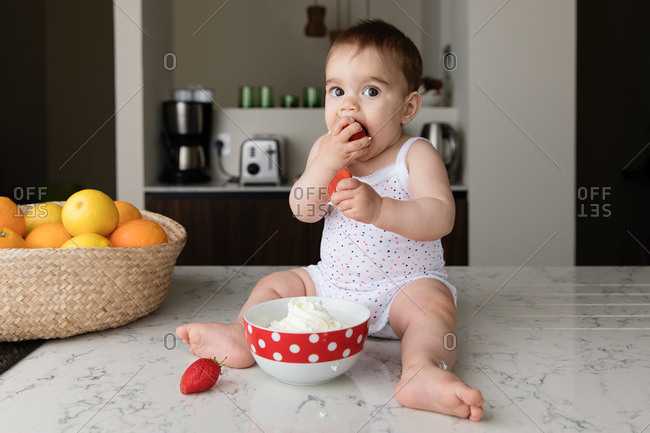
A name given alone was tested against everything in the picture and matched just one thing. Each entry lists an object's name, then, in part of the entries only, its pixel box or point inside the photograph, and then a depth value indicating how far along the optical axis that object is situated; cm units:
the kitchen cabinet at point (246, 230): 267
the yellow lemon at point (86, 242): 92
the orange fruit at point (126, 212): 106
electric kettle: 279
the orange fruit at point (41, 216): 104
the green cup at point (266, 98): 314
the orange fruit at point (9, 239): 91
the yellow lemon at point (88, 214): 96
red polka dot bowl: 70
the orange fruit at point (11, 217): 97
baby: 82
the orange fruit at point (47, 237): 95
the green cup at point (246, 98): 314
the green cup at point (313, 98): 314
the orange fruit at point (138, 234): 97
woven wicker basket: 85
